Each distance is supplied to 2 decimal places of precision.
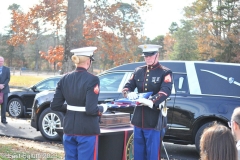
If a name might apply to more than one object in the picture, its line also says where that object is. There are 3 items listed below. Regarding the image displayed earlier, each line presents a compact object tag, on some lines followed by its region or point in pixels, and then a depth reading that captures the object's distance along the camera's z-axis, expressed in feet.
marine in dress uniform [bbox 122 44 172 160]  17.29
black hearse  24.26
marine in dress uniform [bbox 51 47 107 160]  15.03
